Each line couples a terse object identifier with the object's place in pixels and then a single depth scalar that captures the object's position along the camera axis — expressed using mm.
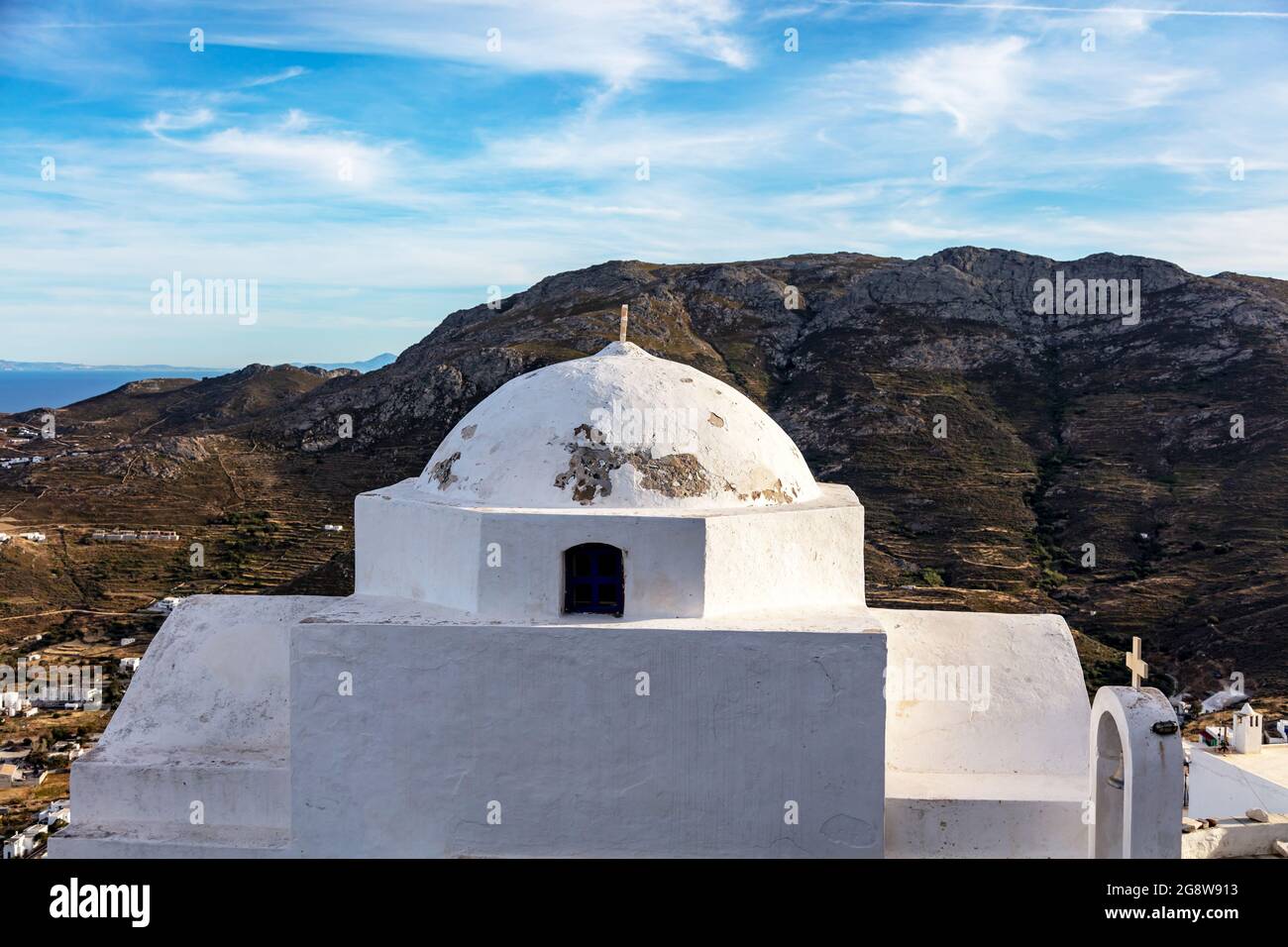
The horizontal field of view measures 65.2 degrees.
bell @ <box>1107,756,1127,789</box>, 7285
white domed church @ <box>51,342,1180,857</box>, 7090
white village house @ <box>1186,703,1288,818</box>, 11906
